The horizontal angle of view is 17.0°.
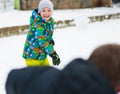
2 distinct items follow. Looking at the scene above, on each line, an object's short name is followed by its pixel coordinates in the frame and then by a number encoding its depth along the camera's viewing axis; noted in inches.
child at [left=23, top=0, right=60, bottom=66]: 166.6
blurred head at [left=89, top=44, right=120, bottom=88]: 69.0
